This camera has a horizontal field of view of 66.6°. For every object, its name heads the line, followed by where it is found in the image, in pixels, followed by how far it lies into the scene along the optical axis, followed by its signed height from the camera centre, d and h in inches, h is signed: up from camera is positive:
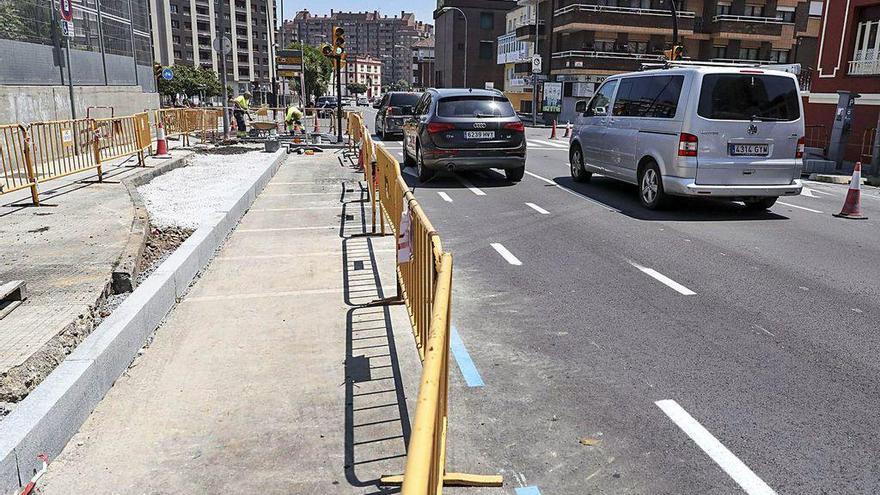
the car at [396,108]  1020.5 -11.4
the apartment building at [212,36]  4116.6 +409.3
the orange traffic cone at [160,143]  661.9 -45.0
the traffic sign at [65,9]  490.0 +62.1
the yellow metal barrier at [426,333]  71.1 -36.7
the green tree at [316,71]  3398.1 +147.3
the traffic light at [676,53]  1044.1 +82.0
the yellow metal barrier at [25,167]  366.0 -39.7
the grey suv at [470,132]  507.8 -22.7
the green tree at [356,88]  5757.4 +116.5
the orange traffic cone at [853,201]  417.7 -56.8
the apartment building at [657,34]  2161.7 +236.0
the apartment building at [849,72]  850.8 +48.9
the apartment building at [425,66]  4837.4 +264.3
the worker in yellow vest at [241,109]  990.6 -17.8
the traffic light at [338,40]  823.1 +72.0
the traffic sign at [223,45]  931.4 +73.3
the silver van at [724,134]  387.2 -15.8
